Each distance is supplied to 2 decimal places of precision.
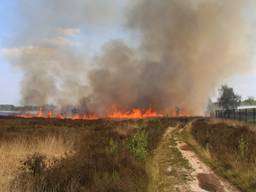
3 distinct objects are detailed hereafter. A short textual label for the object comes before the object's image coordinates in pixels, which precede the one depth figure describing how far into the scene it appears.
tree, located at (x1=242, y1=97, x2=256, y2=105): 163.12
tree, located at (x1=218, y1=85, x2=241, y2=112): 94.00
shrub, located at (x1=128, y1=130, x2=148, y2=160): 12.15
